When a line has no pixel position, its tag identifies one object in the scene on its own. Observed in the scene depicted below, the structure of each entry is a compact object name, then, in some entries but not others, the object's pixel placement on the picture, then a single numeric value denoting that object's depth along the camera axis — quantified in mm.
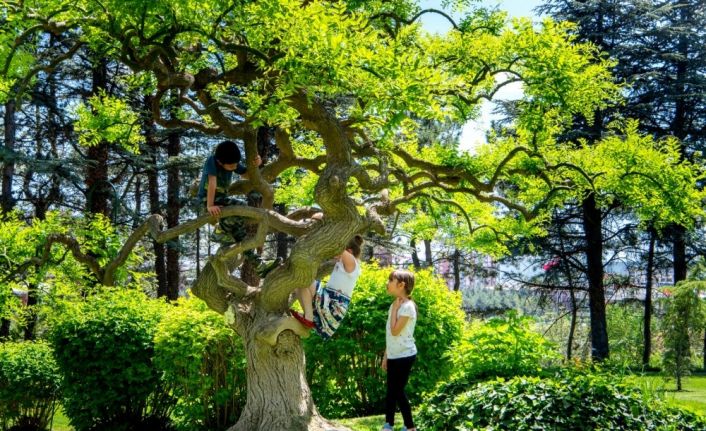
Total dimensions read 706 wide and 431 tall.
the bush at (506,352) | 7254
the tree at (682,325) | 14969
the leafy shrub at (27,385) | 10148
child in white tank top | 6703
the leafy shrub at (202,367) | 8602
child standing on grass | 6383
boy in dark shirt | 6453
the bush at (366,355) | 9430
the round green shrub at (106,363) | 9195
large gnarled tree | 5734
